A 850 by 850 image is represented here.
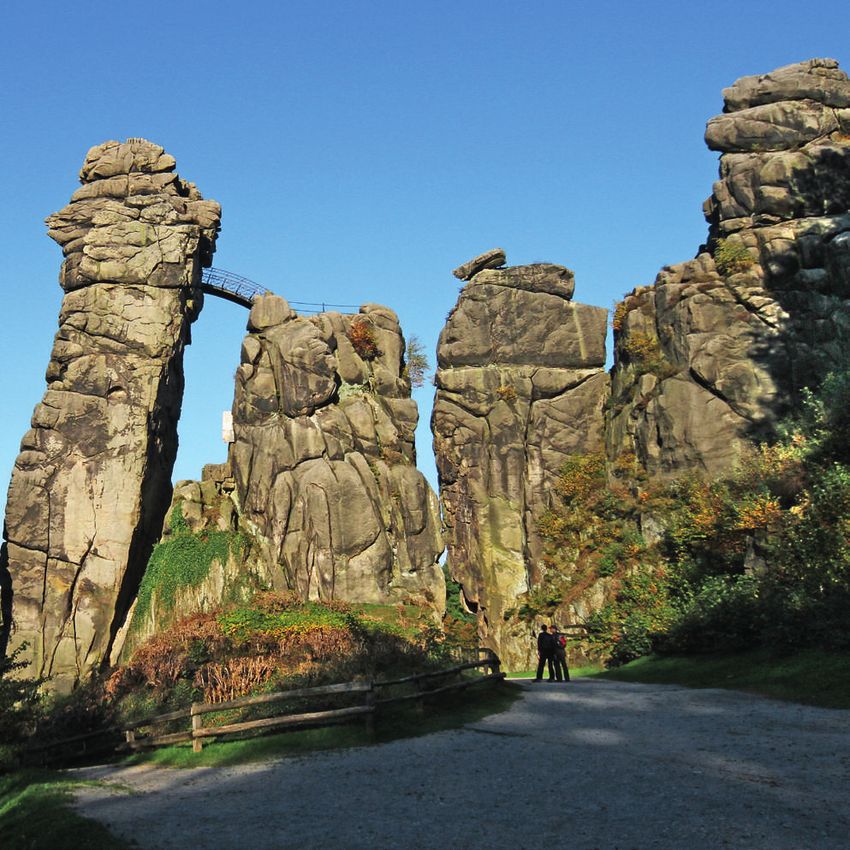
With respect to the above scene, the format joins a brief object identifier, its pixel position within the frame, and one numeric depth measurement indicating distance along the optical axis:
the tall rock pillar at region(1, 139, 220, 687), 41.97
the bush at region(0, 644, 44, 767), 19.39
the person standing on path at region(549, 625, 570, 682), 29.00
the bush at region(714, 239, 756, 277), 43.88
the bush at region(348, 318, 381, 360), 47.88
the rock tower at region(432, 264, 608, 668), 45.41
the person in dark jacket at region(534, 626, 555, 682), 29.22
